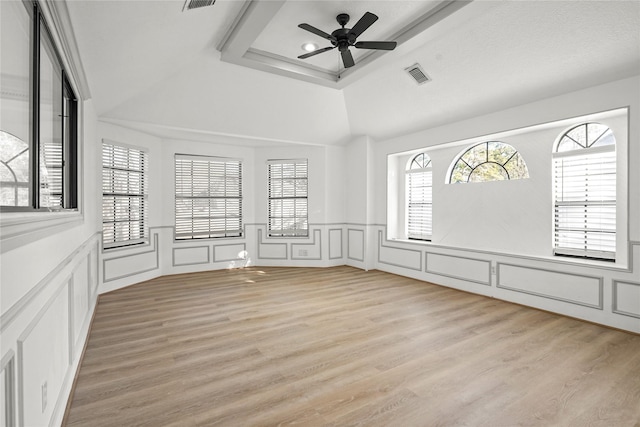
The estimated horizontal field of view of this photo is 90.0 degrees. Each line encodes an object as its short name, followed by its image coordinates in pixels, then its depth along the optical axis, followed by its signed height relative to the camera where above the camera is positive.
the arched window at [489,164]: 4.66 +0.74
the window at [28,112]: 1.24 +0.47
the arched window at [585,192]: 3.78 +0.25
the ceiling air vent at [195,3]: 2.68 +1.78
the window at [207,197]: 6.25 +0.28
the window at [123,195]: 4.96 +0.25
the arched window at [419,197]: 6.01 +0.28
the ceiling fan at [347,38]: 3.05 +1.78
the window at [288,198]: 7.01 +0.29
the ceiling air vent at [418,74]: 4.29 +1.90
